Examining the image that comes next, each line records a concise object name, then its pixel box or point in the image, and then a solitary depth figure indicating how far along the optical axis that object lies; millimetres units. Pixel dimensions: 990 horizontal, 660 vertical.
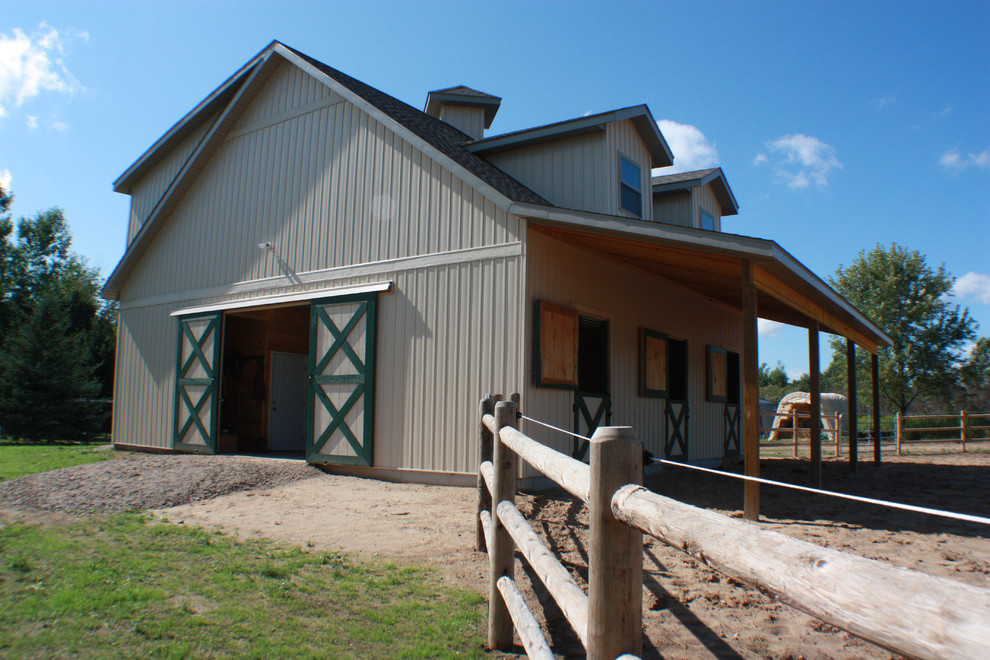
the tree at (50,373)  18688
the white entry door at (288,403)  13664
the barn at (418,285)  8516
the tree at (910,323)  33531
